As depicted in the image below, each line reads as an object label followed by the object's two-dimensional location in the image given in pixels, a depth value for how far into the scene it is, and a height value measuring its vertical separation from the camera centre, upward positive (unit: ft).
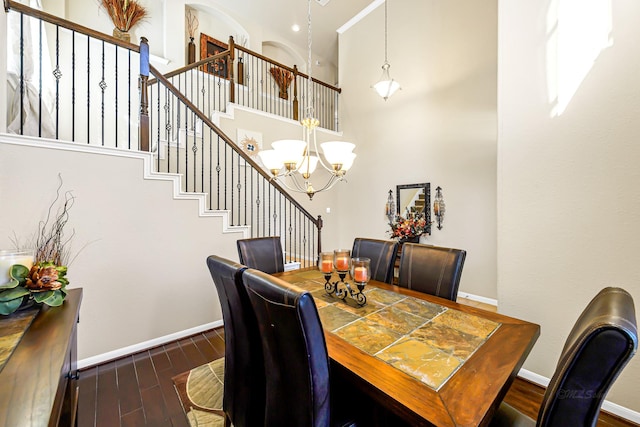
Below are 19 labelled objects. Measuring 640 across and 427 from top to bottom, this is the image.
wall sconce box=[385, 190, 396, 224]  15.12 +0.06
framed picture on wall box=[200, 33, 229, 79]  16.19 +10.34
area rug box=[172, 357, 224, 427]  5.58 -4.28
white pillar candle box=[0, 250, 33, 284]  3.85 -0.76
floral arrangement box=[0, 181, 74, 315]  3.67 -1.13
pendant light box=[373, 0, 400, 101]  12.74 +5.85
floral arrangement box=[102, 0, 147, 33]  13.61 +10.14
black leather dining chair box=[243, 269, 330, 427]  2.90 -1.65
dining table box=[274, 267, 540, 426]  2.67 -1.90
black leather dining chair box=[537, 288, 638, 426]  2.02 -1.27
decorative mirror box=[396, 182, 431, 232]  13.60 +0.54
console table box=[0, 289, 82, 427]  2.00 -1.51
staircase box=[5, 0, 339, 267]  7.80 +4.68
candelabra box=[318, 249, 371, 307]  5.27 -1.31
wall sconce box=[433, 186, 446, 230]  13.10 +0.10
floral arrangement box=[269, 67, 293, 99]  18.98 +9.35
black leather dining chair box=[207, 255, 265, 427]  4.25 -2.37
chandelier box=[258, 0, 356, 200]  6.95 +1.44
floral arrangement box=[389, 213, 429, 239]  12.98 -0.84
